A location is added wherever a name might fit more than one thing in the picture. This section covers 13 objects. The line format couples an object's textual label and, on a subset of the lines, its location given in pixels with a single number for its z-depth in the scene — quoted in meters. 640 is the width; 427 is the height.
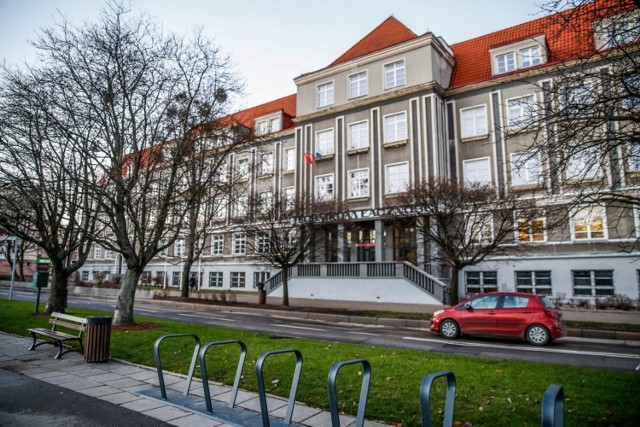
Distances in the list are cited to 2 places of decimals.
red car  12.61
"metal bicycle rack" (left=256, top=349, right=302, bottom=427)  4.73
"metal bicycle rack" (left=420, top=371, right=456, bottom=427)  3.33
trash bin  8.84
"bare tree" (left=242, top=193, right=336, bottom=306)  24.66
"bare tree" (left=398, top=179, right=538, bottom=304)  18.48
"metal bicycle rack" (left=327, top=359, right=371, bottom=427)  4.02
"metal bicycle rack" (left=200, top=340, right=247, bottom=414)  5.67
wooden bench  9.32
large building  23.11
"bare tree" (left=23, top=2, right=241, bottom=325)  13.79
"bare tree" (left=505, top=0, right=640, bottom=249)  7.02
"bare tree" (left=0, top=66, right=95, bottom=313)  13.40
